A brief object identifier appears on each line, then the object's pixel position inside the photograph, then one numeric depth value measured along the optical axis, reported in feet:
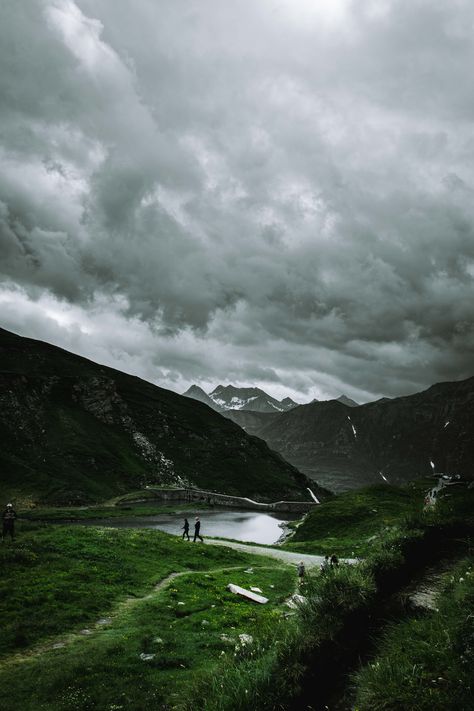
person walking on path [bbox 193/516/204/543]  172.55
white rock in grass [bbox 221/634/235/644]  59.56
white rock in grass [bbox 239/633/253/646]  51.92
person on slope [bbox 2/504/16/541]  121.29
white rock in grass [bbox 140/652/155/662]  53.66
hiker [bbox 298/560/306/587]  104.06
